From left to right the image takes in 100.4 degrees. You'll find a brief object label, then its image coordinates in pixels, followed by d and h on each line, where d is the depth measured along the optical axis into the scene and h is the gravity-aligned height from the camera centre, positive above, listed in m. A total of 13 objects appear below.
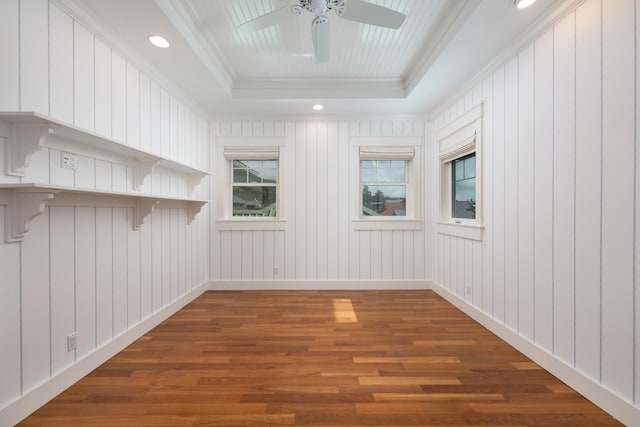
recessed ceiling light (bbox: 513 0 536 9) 1.73 +1.36
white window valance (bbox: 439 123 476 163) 2.78 +0.77
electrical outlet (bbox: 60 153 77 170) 1.63 +0.32
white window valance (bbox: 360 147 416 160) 3.78 +0.86
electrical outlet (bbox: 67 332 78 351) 1.69 -0.83
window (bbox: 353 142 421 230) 3.78 +0.39
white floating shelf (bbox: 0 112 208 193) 1.29 +0.42
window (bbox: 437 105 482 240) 2.70 +0.42
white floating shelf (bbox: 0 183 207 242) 1.35 +0.03
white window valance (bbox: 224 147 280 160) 3.77 +0.85
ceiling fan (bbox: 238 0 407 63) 1.71 +1.32
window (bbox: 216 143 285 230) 3.77 +0.36
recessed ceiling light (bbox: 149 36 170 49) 2.09 +1.36
